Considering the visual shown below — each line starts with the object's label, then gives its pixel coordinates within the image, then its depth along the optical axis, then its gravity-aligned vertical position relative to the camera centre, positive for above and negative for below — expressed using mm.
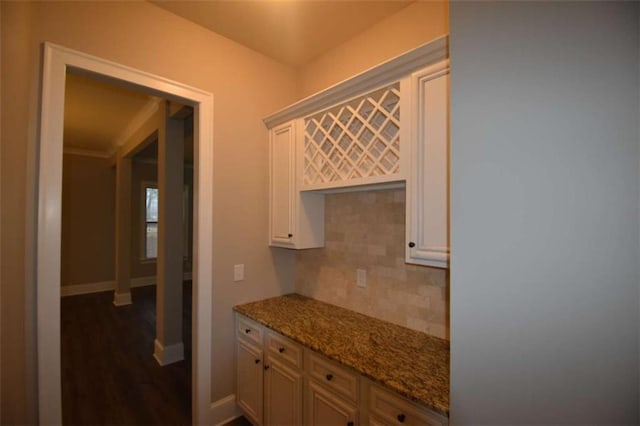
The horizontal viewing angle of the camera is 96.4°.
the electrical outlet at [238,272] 2190 -434
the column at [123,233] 5062 -320
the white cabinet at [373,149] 1367 +409
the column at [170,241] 2939 -263
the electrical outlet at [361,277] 2020 -435
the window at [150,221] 6574 -127
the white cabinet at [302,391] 1248 -922
